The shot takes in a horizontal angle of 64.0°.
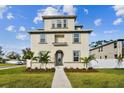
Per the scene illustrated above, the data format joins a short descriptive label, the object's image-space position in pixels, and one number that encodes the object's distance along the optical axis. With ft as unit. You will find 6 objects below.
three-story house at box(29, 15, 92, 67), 36.07
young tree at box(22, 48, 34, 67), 34.71
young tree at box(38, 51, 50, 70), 34.03
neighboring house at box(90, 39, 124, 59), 46.28
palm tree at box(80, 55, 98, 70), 34.61
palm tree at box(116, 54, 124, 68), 38.65
